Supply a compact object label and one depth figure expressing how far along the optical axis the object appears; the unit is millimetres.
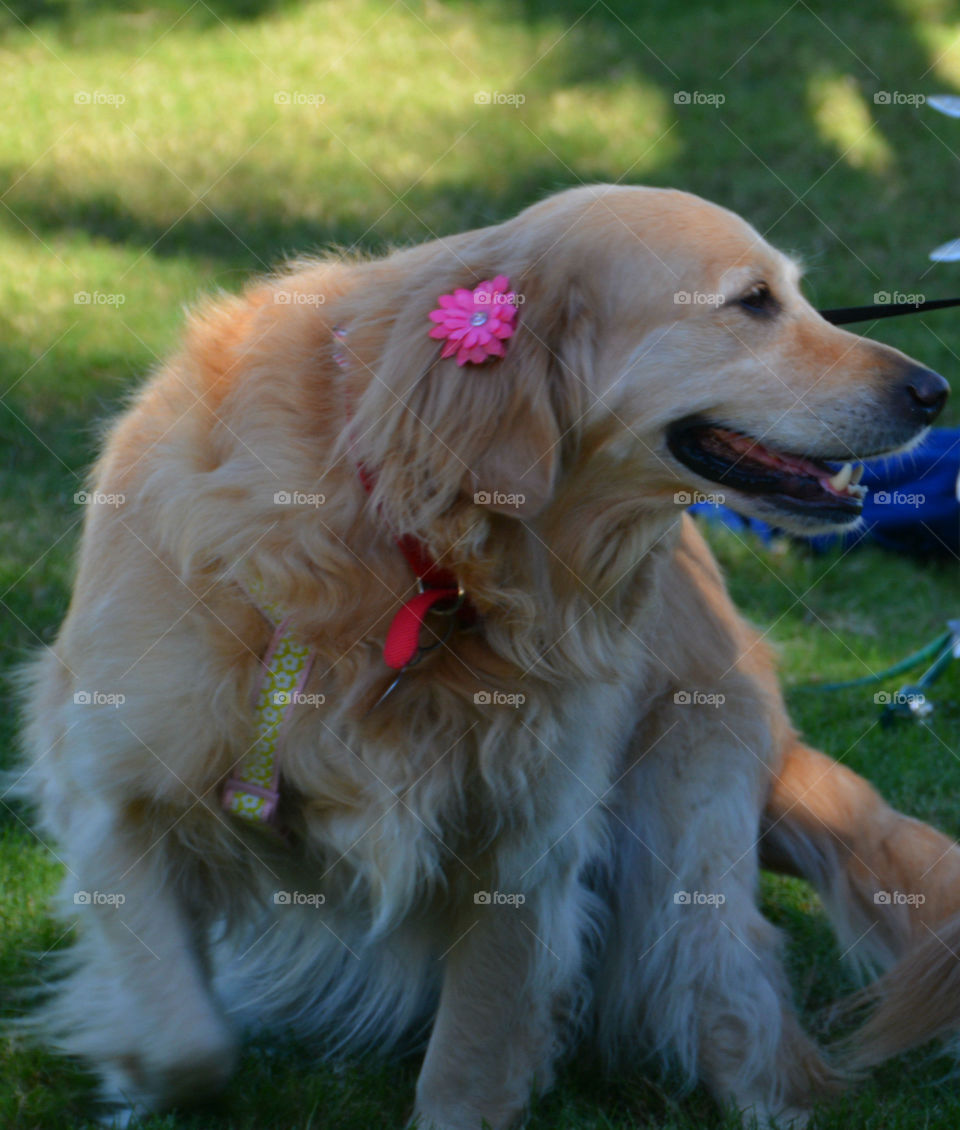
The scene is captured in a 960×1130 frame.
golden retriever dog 4992
